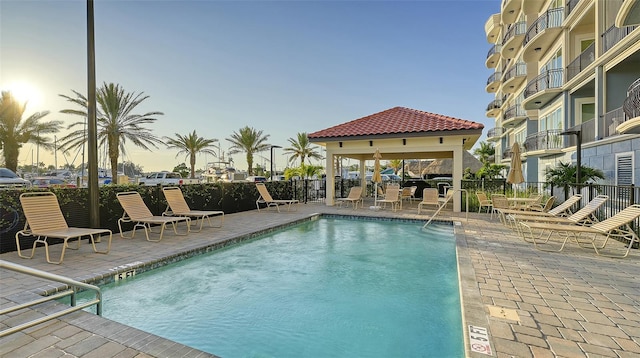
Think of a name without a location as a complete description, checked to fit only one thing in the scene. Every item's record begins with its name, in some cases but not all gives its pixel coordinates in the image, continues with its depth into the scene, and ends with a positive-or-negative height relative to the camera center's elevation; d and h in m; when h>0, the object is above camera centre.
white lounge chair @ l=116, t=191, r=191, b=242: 7.33 -0.81
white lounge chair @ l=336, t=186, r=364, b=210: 14.11 -0.75
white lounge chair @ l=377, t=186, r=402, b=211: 12.98 -0.71
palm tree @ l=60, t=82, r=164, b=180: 20.08 +3.57
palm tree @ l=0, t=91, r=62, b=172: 22.66 +3.72
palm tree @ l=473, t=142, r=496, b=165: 40.43 +3.34
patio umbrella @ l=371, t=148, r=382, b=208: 14.14 +0.31
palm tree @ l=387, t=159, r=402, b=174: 54.90 +2.22
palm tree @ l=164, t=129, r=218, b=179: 33.84 +3.57
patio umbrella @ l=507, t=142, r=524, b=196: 10.66 +0.20
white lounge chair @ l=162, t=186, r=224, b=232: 8.62 -0.72
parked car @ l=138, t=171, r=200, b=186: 29.41 +0.11
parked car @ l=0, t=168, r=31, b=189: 17.73 -0.04
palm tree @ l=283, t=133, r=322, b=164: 37.94 +3.45
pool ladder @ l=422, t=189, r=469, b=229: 10.03 -1.36
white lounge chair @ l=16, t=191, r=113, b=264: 5.56 -0.76
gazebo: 12.66 +1.74
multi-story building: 11.43 +4.49
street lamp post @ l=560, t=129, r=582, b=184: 10.77 +0.68
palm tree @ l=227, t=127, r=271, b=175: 35.34 +4.07
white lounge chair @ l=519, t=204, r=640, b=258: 5.93 -0.97
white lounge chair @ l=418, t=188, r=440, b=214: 12.38 -0.70
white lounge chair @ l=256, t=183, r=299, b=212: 12.84 -0.68
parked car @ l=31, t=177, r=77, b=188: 25.83 -0.22
